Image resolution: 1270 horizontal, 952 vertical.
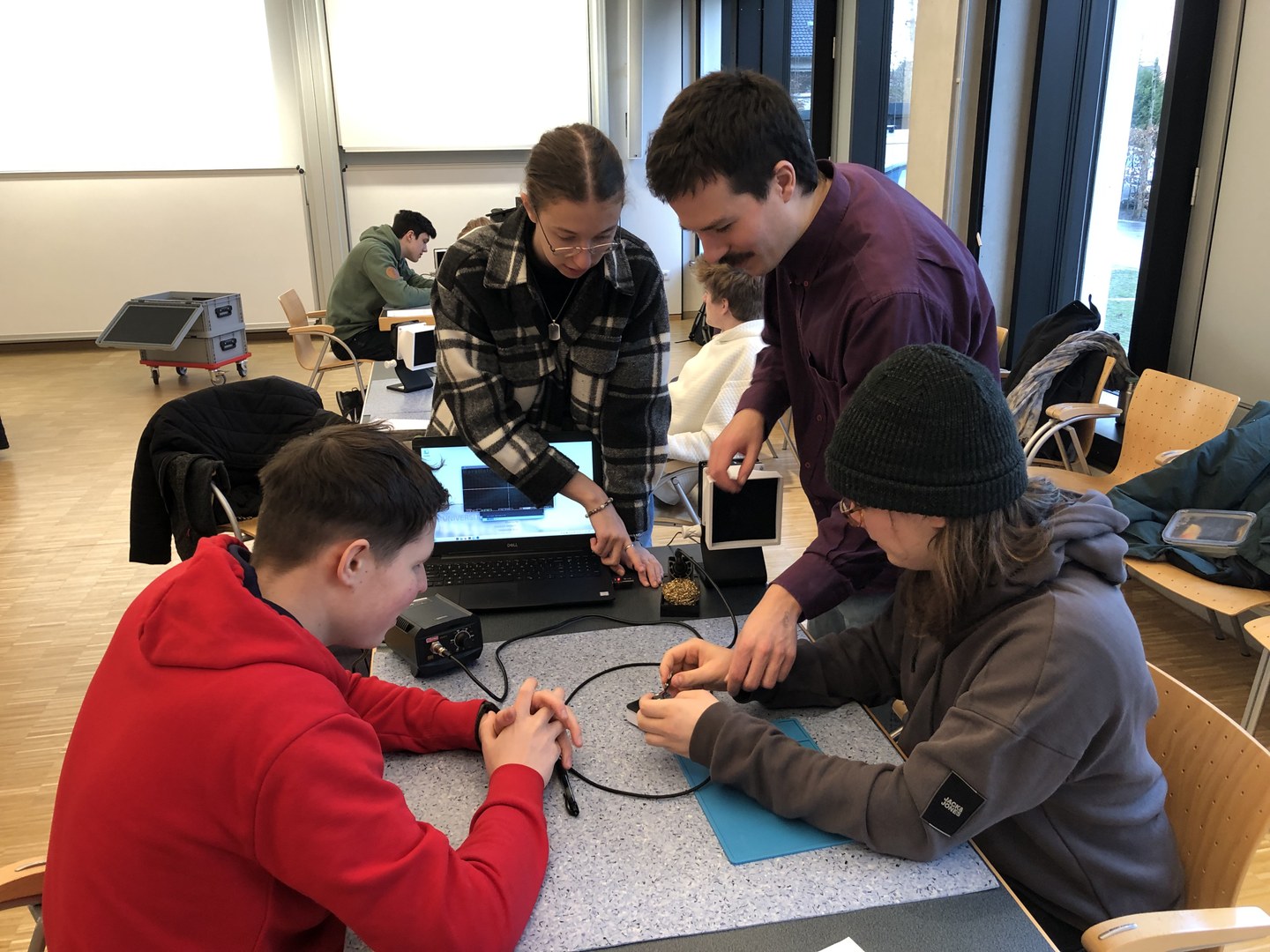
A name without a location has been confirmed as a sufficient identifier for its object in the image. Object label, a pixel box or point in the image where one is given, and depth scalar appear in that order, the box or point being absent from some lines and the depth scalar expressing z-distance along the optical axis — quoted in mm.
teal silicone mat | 977
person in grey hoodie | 931
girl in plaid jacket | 1531
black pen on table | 1047
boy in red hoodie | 799
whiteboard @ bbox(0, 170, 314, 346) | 7555
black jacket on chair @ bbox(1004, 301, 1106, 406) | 3238
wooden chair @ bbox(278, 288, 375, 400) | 5172
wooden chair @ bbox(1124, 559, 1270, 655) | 2279
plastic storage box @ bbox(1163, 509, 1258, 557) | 2385
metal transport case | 6363
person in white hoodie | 3422
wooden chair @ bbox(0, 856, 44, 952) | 1035
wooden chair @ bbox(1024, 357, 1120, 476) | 3010
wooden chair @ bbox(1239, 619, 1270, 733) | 2068
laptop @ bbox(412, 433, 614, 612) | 1614
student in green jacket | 5176
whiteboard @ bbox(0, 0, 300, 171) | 7301
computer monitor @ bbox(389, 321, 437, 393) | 3385
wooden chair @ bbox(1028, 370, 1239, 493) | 2762
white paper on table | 845
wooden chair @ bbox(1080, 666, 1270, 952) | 917
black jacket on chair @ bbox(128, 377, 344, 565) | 2555
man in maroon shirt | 1222
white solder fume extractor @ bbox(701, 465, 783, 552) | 1563
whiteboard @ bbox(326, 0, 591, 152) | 7660
